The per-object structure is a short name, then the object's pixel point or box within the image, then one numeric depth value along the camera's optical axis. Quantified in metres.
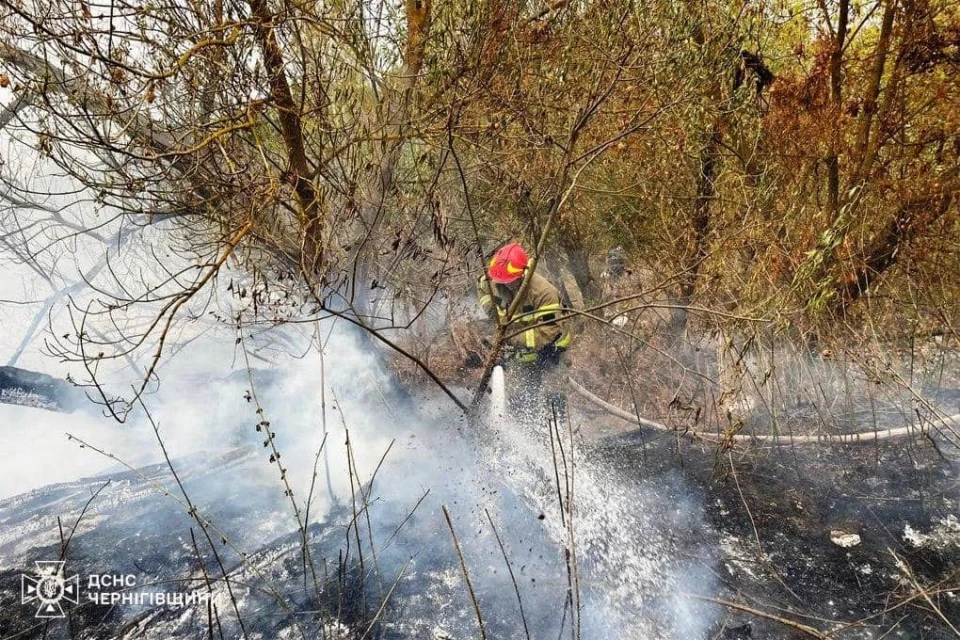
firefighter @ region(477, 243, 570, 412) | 5.40
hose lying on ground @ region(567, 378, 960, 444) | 4.60
